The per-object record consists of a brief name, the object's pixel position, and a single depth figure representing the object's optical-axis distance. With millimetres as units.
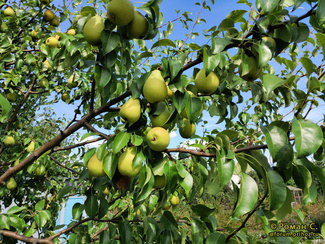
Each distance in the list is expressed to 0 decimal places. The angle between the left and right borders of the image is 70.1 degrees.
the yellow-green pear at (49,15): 2480
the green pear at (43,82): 2289
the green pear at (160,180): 891
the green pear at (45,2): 2367
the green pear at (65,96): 2609
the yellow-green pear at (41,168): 1527
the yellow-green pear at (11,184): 1930
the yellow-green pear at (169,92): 941
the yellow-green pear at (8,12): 2500
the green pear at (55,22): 2584
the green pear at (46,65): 2266
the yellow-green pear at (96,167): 880
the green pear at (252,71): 872
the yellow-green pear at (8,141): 2176
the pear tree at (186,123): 681
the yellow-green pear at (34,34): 2467
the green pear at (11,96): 2326
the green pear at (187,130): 1023
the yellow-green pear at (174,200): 1635
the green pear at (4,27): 2248
